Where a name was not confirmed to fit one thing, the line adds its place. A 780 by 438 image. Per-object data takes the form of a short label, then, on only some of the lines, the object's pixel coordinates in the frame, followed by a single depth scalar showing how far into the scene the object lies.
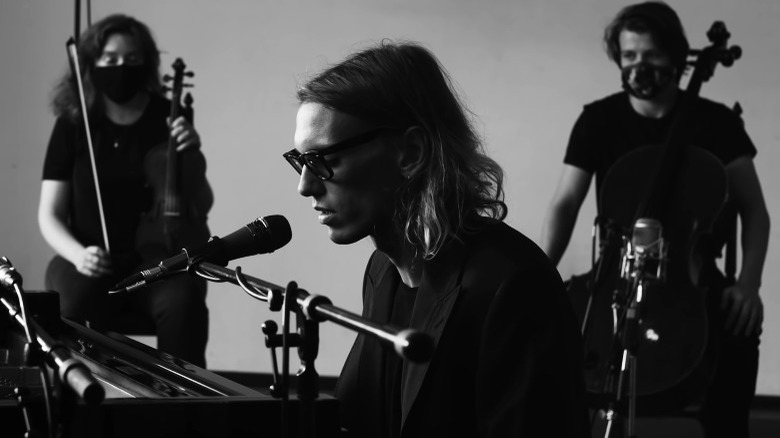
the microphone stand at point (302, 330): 2.73
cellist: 4.91
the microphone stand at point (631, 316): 4.47
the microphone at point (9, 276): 3.14
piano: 2.73
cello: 4.62
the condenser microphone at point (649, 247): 4.54
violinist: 4.87
